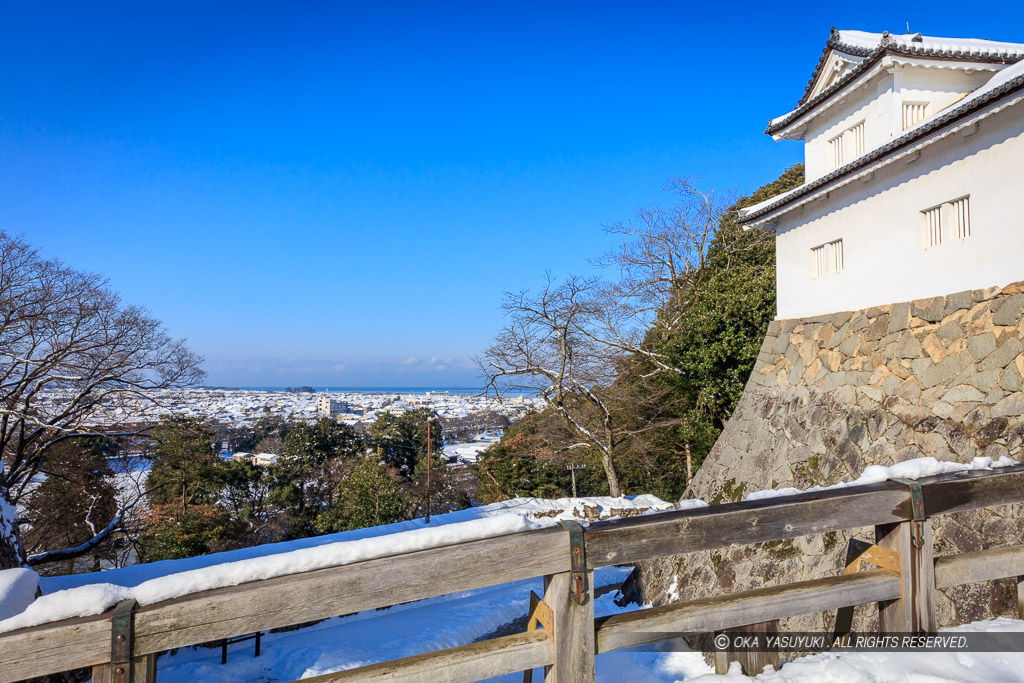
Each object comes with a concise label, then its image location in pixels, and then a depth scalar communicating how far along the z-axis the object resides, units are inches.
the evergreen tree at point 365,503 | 805.2
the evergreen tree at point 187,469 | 773.3
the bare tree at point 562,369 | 674.8
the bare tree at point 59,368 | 508.7
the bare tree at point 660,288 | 705.6
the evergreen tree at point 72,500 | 682.8
